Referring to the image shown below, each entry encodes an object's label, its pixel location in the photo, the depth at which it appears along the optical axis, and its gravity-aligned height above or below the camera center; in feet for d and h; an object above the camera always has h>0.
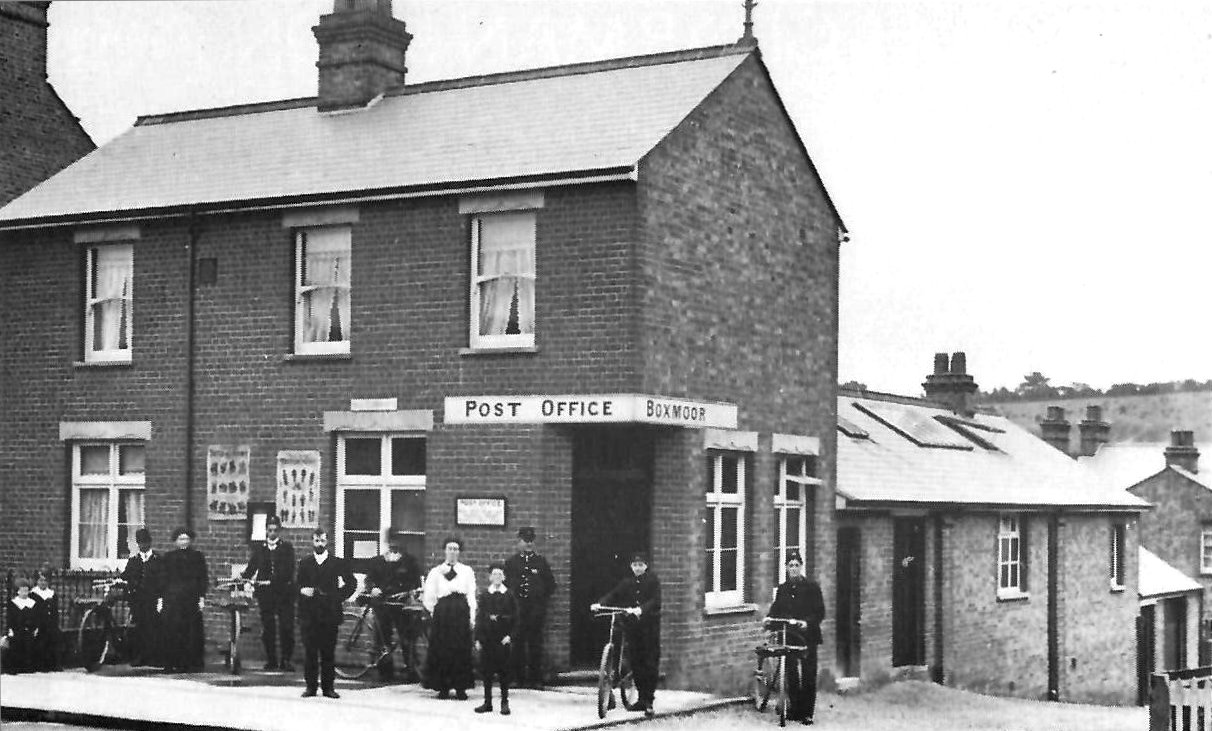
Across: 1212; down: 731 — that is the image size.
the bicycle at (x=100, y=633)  66.03 -5.51
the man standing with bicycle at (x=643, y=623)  56.34 -4.18
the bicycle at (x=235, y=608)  65.35 -4.47
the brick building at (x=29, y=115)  83.82 +18.34
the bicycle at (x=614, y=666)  55.01 -5.58
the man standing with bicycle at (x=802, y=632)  58.65 -4.57
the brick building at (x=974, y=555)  83.41 -3.10
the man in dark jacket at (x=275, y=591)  64.69 -3.74
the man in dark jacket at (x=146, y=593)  65.98 -3.92
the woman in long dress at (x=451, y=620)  57.57 -4.20
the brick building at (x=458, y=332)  63.31 +6.29
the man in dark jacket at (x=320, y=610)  57.88 -3.95
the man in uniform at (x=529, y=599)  60.64 -3.68
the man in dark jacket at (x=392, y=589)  62.69 -3.49
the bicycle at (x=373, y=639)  62.64 -5.49
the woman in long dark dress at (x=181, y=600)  65.31 -4.13
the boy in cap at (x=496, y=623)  56.44 -4.26
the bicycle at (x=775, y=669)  57.88 -6.02
